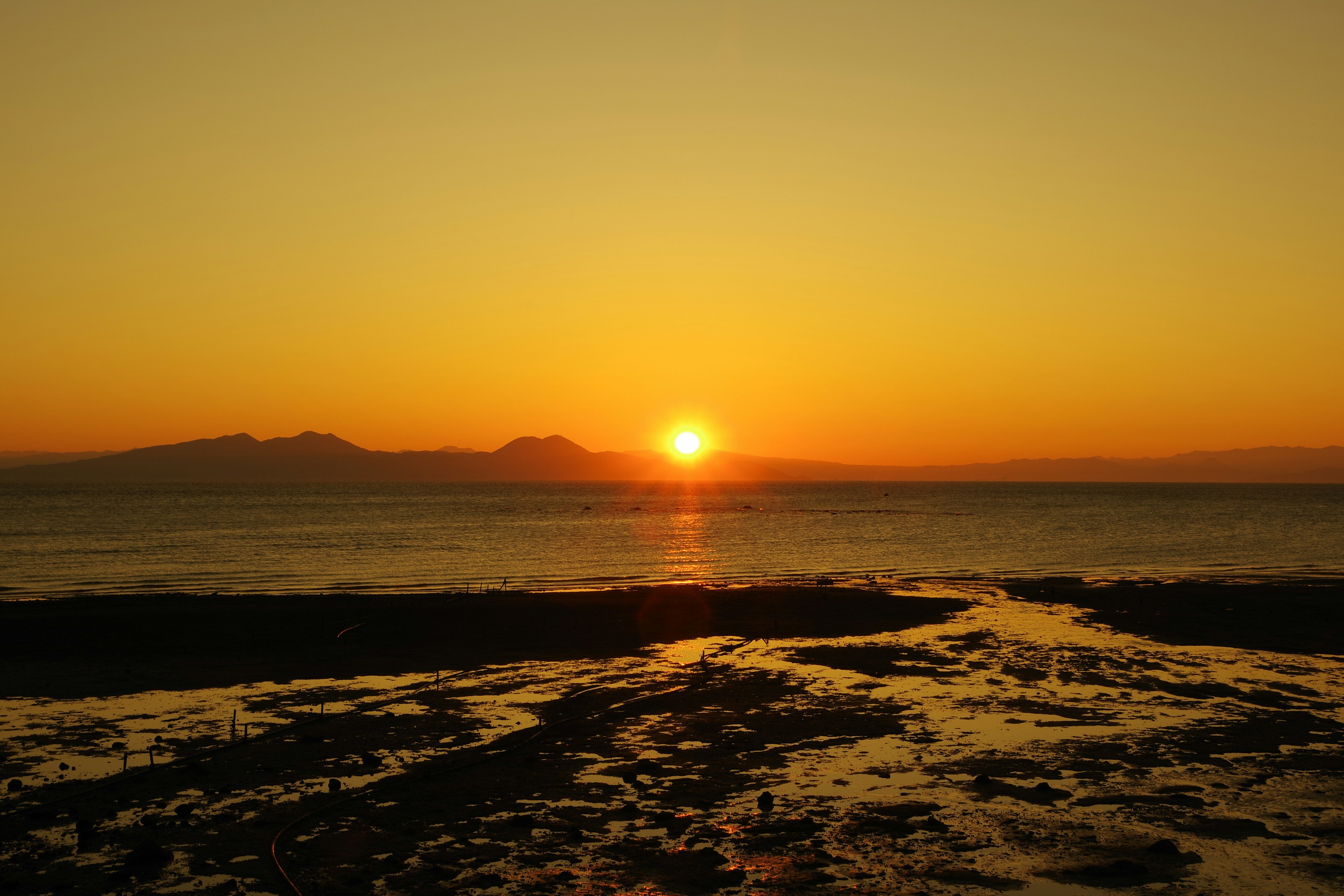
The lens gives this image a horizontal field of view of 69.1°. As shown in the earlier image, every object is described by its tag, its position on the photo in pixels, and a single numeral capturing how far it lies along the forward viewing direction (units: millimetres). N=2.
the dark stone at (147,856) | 11852
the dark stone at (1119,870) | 11836
